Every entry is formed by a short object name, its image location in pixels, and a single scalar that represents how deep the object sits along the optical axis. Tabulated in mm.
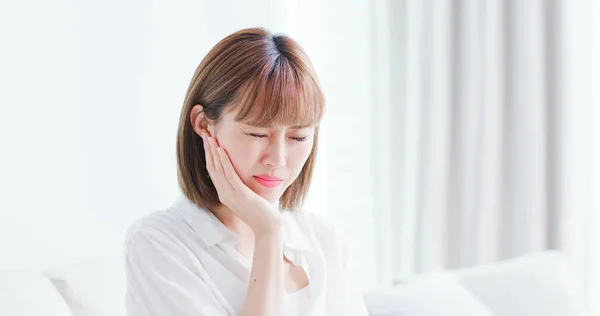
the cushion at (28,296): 1710
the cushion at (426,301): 1903
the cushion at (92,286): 1812
